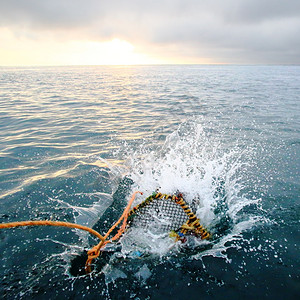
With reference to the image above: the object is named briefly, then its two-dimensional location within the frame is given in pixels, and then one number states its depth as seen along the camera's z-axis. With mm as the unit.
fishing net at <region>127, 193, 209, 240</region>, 3590
